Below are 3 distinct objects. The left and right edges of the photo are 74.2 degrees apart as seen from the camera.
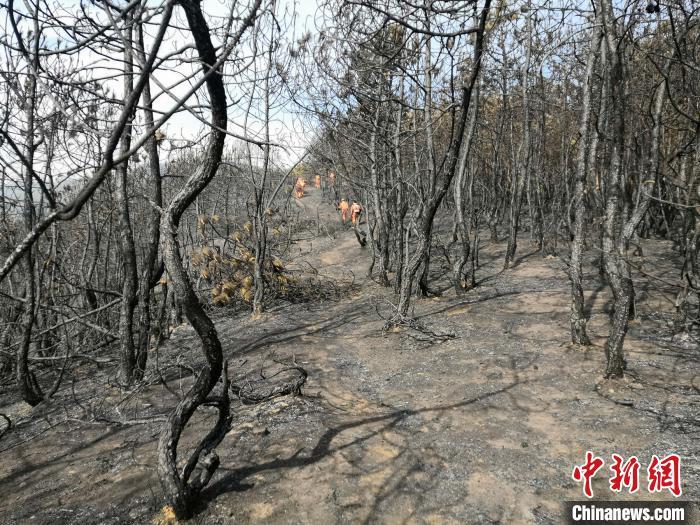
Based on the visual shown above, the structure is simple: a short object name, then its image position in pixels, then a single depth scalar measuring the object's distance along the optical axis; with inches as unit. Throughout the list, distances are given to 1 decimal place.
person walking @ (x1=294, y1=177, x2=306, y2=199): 942.5
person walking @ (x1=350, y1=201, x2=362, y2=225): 663.1
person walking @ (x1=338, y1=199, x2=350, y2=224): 744.8
